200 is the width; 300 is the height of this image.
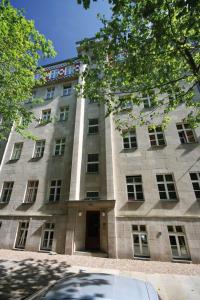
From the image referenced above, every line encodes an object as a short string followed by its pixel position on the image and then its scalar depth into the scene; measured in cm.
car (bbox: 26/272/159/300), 240
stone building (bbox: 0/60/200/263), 1038
